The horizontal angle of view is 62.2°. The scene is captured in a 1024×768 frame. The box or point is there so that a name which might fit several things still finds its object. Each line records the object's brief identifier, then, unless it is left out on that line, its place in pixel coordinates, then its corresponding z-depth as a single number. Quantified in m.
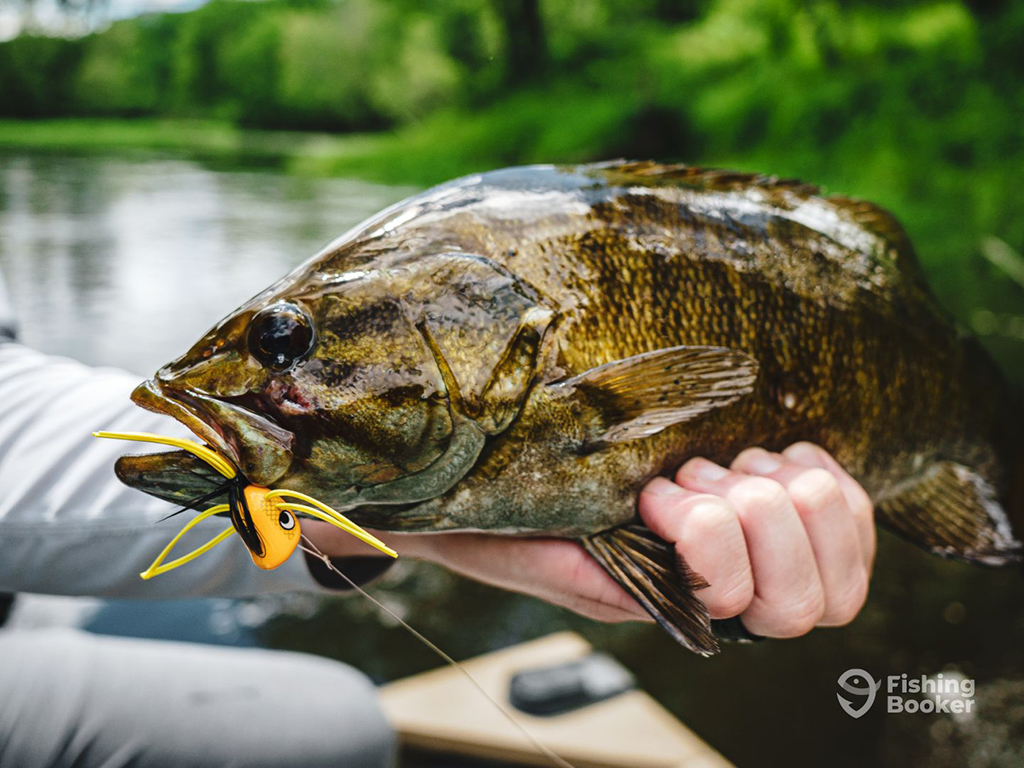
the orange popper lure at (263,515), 0.22
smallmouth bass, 0.23
